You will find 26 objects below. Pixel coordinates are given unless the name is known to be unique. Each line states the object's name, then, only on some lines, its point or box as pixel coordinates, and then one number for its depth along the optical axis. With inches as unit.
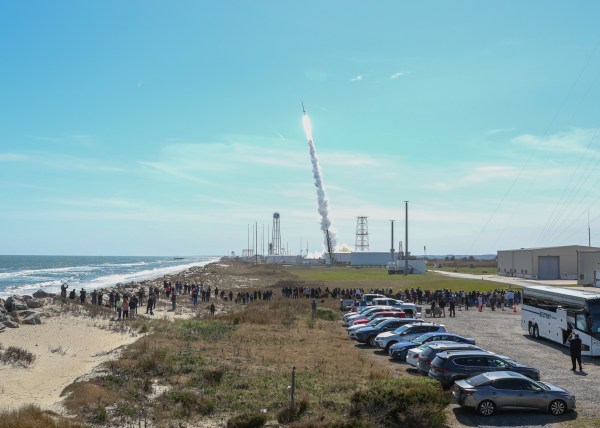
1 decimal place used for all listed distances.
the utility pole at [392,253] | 5516.2
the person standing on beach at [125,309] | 1562.5
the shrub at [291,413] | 584.6
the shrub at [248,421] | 556.7
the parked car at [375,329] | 1171.3
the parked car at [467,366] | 733.3
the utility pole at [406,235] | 3773.4
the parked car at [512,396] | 637.3
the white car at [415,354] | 899.6
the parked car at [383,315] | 1339.0
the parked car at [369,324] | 1226.6
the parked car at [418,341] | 983.0
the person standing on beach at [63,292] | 1947.2
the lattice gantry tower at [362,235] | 7431.1
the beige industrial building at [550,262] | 3129.9
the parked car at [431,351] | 829.2
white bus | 1014.4
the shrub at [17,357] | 964.6
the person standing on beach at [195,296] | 2021.4
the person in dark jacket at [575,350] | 896.9
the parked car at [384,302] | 1672.1
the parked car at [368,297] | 1776.6
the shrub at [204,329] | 1140.8
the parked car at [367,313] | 1392.7
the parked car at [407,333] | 1068.5
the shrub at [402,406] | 575.2
